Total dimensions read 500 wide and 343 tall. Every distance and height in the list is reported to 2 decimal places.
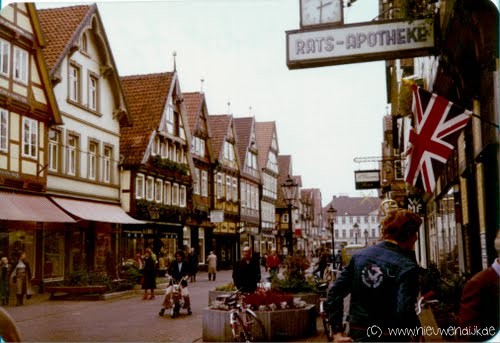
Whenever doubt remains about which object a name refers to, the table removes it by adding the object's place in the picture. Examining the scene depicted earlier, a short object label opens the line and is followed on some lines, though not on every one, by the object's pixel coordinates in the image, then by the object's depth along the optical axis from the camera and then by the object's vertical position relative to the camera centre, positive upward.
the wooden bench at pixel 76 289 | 19.23 -1.50
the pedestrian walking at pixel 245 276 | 11.48 -0.71
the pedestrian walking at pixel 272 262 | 20.95 -0.88
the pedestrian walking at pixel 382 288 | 4.25 -0.37
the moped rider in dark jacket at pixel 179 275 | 15.20 -0.90
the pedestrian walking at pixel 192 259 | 26.91 -0.91
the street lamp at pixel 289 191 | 20.64 +1.42
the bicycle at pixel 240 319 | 9.50 -1.26
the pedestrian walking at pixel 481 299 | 4.07 -0.43
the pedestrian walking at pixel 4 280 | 15.88 -1.01
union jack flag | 6.92 +1.11
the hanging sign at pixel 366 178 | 24.48 +2.14
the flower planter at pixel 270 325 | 10.38 -1.47
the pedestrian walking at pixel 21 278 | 17.20 -1.03
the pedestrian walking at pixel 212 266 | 26.77 -1.23
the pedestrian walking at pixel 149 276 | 19.76 -1.18
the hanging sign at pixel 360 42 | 7.86 +2.36
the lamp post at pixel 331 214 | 27.75 +0.88
